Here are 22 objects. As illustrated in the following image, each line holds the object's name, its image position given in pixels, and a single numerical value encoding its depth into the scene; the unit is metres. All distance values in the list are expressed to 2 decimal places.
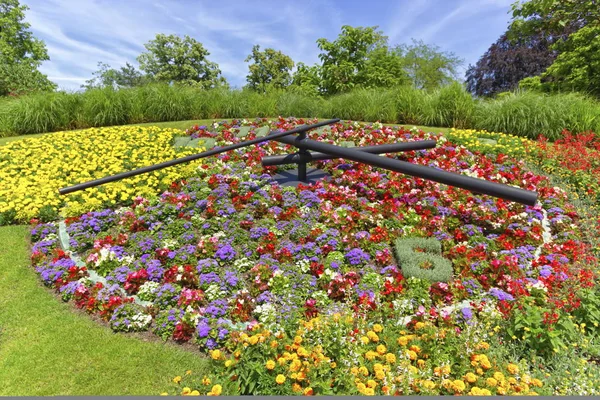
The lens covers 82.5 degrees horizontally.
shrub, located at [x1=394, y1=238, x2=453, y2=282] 3.59
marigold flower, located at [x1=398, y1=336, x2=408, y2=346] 2.59
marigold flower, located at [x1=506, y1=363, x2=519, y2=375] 2.34
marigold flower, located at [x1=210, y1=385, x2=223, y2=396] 2.15
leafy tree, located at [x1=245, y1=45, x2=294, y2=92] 48.12
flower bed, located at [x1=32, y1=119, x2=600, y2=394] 2.43
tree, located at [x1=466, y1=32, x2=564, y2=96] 35.59
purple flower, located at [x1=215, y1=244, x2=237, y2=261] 4.02
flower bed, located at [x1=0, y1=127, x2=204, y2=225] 5.44
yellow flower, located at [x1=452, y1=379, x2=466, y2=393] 2.16
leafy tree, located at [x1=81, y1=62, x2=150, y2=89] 72.88
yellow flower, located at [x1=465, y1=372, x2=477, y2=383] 2.27
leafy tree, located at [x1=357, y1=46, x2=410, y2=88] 24.39
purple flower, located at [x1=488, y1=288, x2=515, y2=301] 3.26
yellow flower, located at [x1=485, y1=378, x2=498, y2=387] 2.17
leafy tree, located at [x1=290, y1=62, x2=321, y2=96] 25.04
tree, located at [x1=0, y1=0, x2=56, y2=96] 31.47
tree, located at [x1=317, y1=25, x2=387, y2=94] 23.66
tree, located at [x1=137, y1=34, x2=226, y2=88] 52.19
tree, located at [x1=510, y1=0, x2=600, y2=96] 15.56
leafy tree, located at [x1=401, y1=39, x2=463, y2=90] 41.88
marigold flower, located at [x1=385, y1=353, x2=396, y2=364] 2.41
